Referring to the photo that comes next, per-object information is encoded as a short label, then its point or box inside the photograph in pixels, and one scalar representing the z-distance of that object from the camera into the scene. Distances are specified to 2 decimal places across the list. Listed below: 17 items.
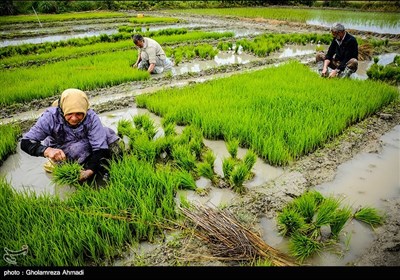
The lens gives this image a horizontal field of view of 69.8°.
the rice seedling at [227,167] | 2.74
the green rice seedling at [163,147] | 3.19
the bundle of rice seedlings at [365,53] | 7.76
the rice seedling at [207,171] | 2.76
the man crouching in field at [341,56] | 5.57
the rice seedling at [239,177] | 2.59
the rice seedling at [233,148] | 3.04
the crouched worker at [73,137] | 2.49
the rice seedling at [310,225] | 1.94
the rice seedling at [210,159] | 2.90
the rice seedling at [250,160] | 2.80
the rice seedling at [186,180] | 2.65
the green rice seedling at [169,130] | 3.59
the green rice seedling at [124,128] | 3.54
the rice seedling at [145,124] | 3.56
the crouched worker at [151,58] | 6.36
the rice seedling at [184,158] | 2.94
